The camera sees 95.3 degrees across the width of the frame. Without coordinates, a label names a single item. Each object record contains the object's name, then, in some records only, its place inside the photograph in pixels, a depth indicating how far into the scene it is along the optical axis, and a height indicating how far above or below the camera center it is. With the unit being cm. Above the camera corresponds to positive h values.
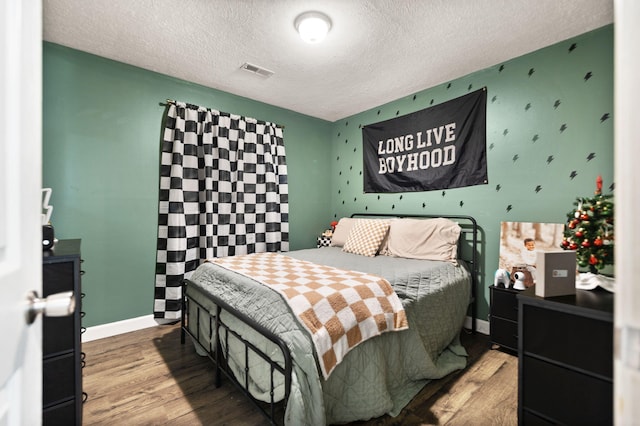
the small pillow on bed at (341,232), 335 -24
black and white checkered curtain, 280 +20
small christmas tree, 128 -10
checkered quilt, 137 -49
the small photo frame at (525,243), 225 -25
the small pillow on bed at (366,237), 288 -26
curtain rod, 283 +107
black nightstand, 222 -82
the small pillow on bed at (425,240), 257 -26
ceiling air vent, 263 +132
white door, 48 +1
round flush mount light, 195 +128
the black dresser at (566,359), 105 -57
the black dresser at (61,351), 125 -62
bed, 131 -73
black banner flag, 276 +68
